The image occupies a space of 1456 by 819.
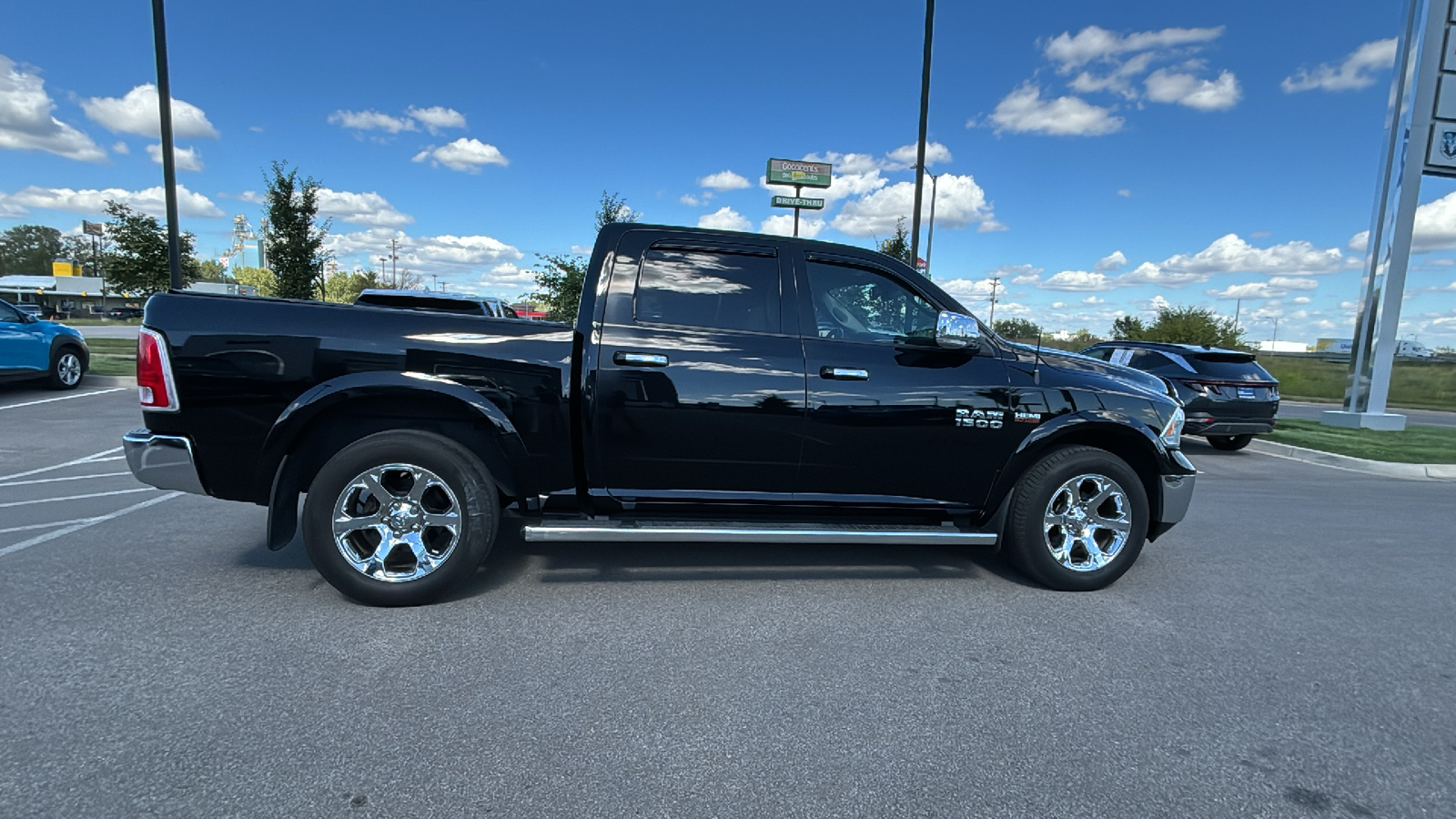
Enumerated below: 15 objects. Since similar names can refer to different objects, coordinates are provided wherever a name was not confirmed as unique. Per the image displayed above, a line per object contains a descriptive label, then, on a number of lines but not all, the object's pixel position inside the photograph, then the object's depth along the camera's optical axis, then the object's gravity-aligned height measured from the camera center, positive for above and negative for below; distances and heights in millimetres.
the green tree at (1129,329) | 52850 +2190
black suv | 10086 -468
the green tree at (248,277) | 87812 +4989
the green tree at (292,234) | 15391 +1758
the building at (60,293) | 79688 +1254
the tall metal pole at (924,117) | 12922 +4200
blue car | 10859 -736
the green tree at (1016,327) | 52759 +2034
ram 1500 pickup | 3508 -453
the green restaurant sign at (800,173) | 35469 +8374
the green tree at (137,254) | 16688 +1277
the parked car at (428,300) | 8539 +266
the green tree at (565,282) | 20406 +1345
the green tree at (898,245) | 19747 +2846
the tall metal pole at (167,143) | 11102 +2689
